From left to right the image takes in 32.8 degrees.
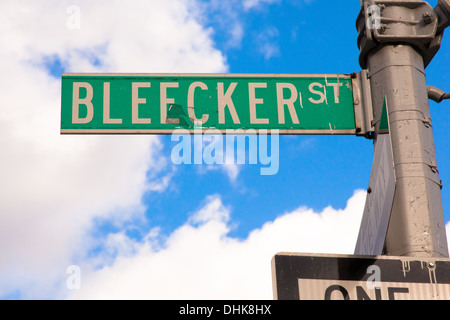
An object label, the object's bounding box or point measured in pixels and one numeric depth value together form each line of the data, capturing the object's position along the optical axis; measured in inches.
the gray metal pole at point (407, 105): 155.0
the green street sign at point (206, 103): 180.9
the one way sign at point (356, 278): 114.4
